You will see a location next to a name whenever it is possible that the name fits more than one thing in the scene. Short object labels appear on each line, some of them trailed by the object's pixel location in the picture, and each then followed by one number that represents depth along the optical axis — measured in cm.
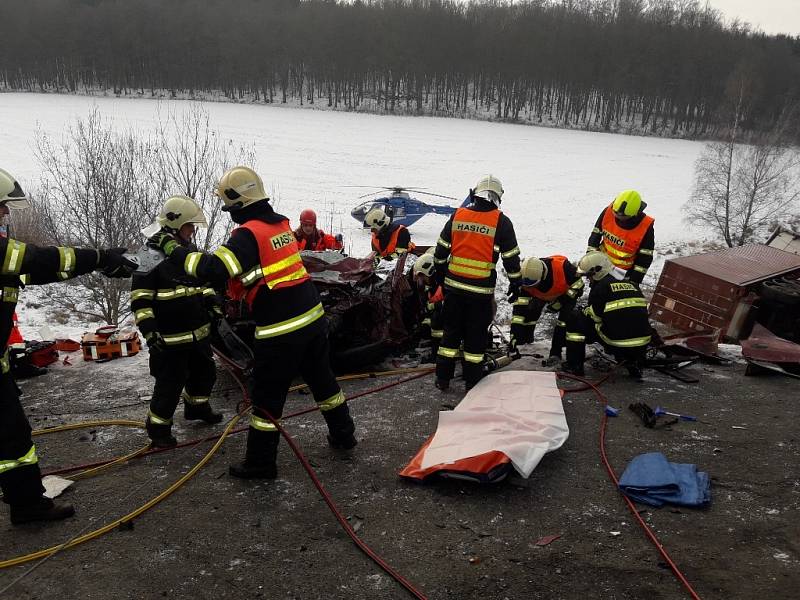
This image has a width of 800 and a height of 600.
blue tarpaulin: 348
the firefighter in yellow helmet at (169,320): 414
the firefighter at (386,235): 788
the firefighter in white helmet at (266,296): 357
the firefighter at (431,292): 631
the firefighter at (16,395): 313
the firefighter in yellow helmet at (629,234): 625
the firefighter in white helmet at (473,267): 519
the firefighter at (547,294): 590
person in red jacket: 762
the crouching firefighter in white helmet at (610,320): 548
